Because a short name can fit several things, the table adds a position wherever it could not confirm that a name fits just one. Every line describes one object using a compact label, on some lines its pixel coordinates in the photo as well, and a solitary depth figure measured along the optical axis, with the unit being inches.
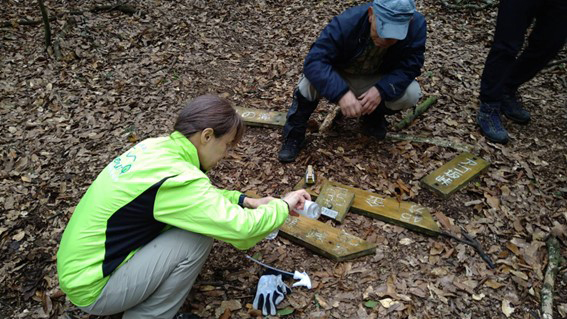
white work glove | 100.0
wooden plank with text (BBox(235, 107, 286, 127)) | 167.2
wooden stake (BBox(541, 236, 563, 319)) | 97.3
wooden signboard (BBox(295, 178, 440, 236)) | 117.9
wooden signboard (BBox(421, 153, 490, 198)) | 129.8
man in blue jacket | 116.5
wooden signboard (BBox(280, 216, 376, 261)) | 111.3
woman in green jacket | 77.0
